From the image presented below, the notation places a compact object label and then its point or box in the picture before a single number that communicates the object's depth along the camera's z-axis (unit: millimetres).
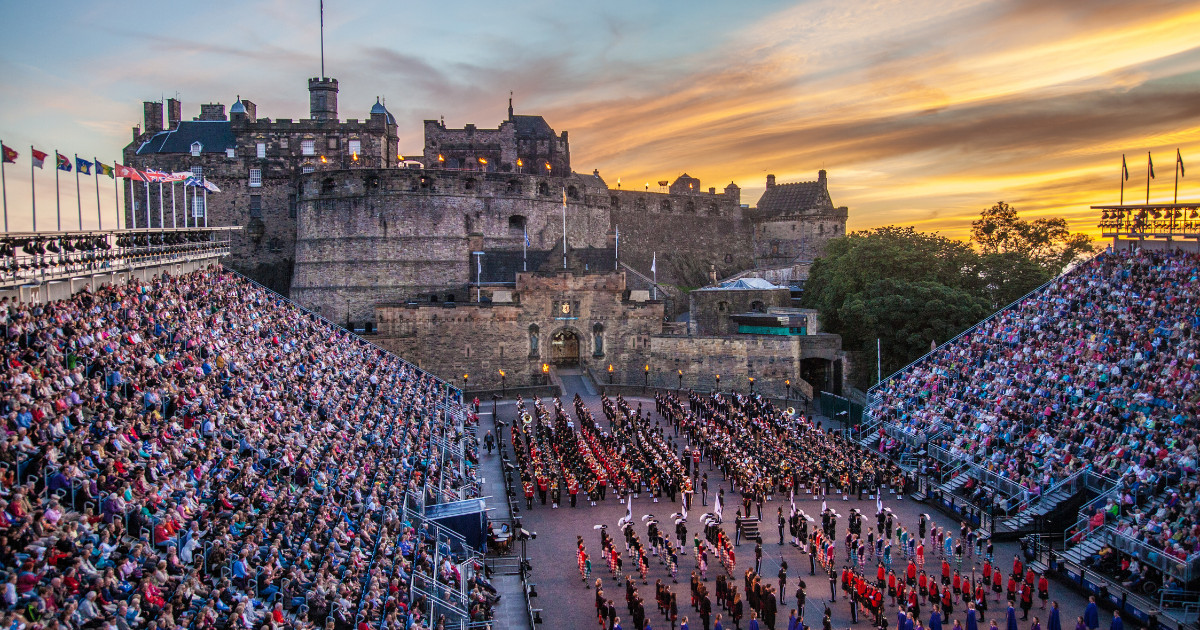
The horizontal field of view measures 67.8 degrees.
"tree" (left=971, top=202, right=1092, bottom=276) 62250
